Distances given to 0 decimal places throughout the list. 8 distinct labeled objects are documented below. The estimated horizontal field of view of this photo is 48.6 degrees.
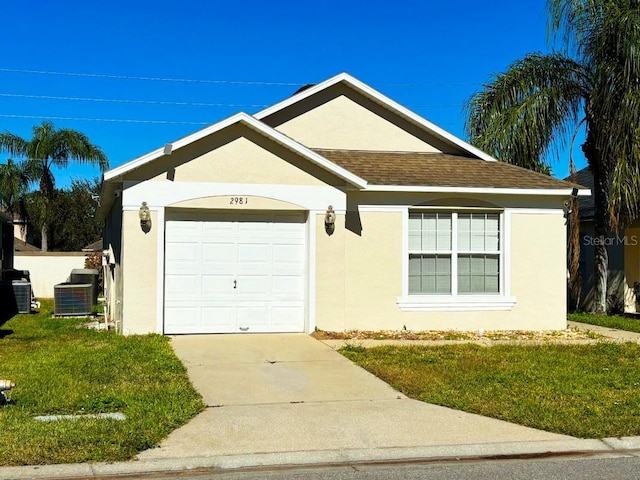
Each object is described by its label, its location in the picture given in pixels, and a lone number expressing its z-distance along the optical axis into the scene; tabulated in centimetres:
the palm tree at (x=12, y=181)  3497
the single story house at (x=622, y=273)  1944
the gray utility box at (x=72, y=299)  1770
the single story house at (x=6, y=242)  2224
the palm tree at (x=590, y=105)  1605
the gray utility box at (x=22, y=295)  1891
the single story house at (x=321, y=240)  1252
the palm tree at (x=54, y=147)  3259
